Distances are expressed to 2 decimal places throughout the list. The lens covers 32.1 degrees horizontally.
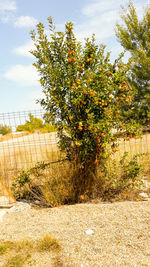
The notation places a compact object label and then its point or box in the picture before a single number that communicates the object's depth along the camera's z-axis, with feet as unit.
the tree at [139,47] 42.98
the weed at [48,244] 10.13
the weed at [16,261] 9.21
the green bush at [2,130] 59.07
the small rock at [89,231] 11.09
